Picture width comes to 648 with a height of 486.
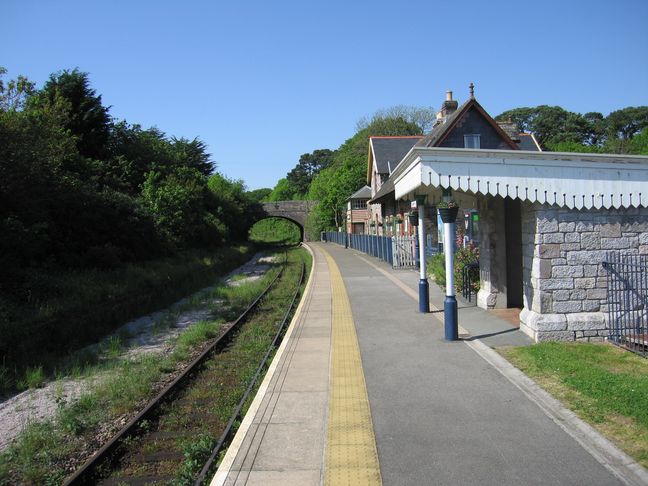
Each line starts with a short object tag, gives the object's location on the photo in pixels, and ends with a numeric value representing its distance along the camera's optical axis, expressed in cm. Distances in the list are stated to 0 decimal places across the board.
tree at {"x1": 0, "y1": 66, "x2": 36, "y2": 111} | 1633
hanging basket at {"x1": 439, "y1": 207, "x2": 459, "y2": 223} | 889
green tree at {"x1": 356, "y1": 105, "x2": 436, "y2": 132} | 7094
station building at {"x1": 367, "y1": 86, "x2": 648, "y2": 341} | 848
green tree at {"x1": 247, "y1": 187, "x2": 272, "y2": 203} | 14544
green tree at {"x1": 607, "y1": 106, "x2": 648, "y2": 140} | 6769
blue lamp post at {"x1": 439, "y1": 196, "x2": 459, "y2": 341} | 883
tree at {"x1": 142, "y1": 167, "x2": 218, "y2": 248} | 2630
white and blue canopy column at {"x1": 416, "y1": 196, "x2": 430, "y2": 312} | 1124
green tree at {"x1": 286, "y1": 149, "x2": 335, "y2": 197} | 12388
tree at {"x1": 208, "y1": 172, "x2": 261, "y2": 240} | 4189
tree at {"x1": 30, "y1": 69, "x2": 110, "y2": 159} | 2678
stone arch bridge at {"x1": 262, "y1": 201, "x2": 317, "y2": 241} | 7544
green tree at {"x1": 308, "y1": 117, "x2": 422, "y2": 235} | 6100
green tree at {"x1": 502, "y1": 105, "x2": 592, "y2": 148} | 6894
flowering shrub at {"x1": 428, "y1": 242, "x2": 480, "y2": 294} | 1281
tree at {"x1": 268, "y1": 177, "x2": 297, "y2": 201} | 12512
